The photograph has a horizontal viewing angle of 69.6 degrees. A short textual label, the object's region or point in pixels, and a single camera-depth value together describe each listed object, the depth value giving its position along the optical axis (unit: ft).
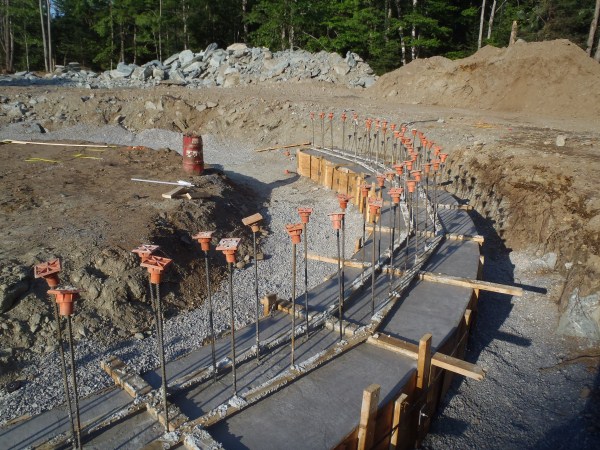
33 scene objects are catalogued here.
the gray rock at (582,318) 19.08
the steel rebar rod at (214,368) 12.30
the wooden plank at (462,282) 16.94
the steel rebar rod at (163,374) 10.05
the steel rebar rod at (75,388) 8.97
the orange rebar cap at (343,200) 15.74
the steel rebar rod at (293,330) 12.72
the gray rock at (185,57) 85.14
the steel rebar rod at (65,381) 9.09
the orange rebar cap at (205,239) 11.19
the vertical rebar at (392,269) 18.14
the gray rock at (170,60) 87.73
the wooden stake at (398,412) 11.85
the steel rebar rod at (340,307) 14.59
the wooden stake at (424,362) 12.69
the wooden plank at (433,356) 12.57
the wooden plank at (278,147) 50.70
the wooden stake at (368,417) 10.31
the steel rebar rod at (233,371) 11.66
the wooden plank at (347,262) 19.79
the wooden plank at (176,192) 29.94
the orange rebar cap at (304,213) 13.78
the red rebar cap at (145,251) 9.82
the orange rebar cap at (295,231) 12.46
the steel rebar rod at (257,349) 13.34
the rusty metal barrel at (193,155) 35.64
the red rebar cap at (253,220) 12.06
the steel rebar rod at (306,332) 14.66
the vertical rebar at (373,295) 15.48
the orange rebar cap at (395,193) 16.89
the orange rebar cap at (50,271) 8.73
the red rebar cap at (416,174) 20.71
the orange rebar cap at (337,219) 14.30
